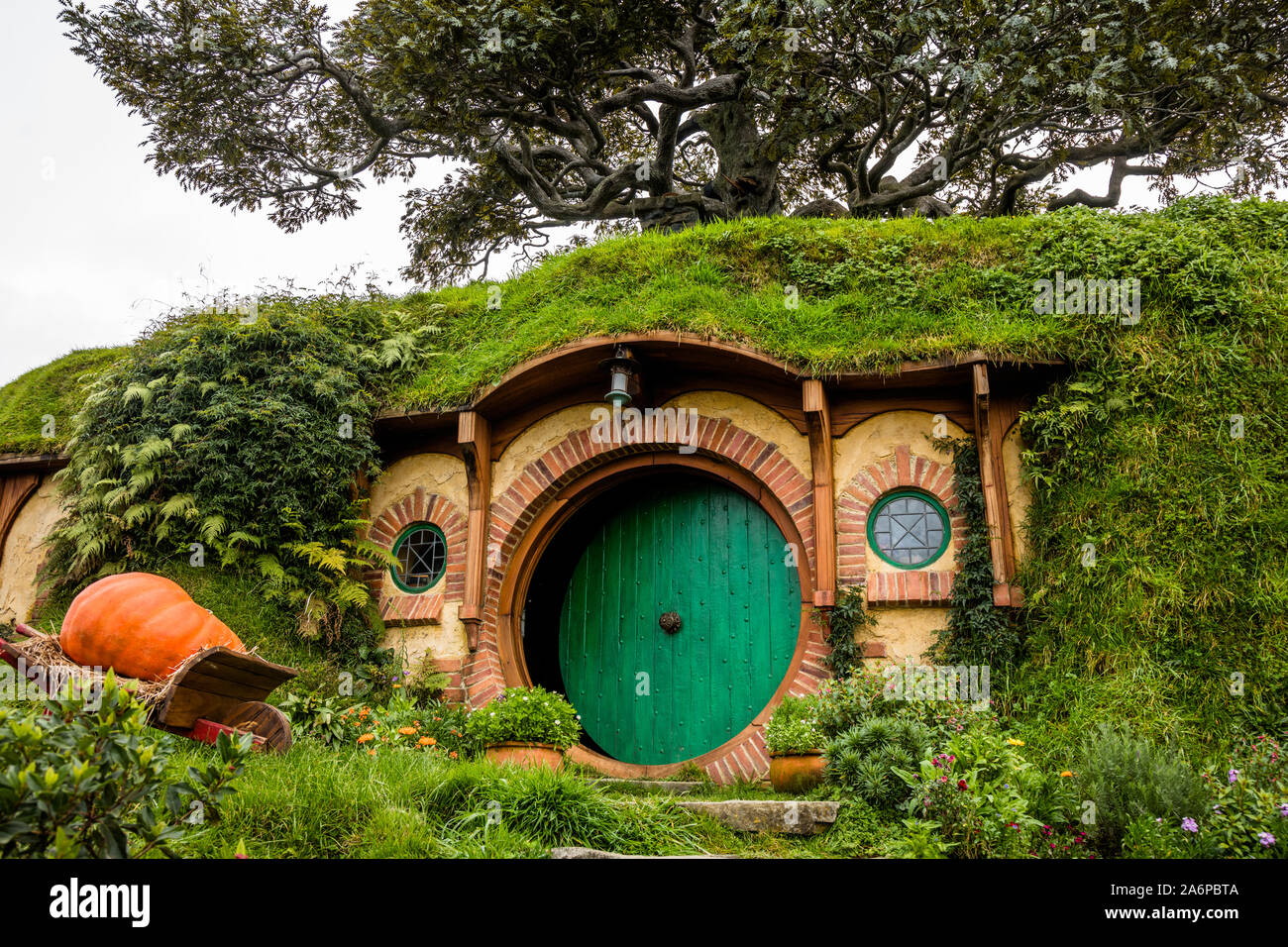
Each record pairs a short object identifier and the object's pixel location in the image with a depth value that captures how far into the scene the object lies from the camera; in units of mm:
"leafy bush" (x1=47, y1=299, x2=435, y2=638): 7766
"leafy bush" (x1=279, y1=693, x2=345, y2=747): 6828
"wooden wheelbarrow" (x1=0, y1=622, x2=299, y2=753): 5234
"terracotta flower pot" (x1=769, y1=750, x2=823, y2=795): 5898
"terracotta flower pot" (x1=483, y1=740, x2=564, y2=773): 6203
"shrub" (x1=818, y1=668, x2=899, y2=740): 6141
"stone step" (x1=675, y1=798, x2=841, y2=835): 5188
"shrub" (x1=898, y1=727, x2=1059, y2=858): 4609
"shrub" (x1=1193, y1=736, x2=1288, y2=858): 4230
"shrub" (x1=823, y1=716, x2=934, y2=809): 5320
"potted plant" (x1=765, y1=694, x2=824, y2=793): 5906
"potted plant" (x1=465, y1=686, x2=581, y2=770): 6250
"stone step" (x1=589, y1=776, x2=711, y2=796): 6479
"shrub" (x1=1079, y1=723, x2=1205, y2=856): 4598
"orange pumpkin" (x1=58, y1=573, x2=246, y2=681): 5641
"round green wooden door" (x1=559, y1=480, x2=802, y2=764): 7957
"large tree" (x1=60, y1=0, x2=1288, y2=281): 9109
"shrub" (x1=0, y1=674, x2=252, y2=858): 2492
